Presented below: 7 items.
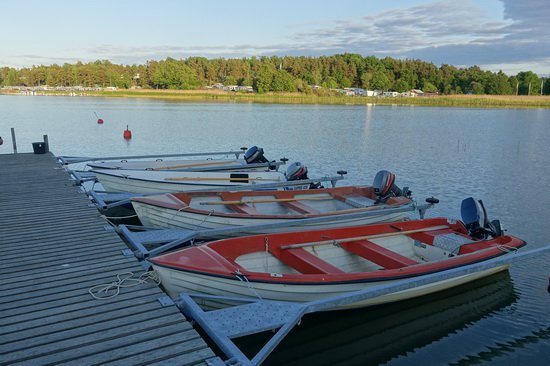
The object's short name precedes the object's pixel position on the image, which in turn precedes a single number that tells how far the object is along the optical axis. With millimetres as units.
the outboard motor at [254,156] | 14309
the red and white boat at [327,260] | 5348
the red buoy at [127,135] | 26781
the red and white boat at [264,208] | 8344
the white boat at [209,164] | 13203
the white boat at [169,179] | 10898
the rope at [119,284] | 4855
